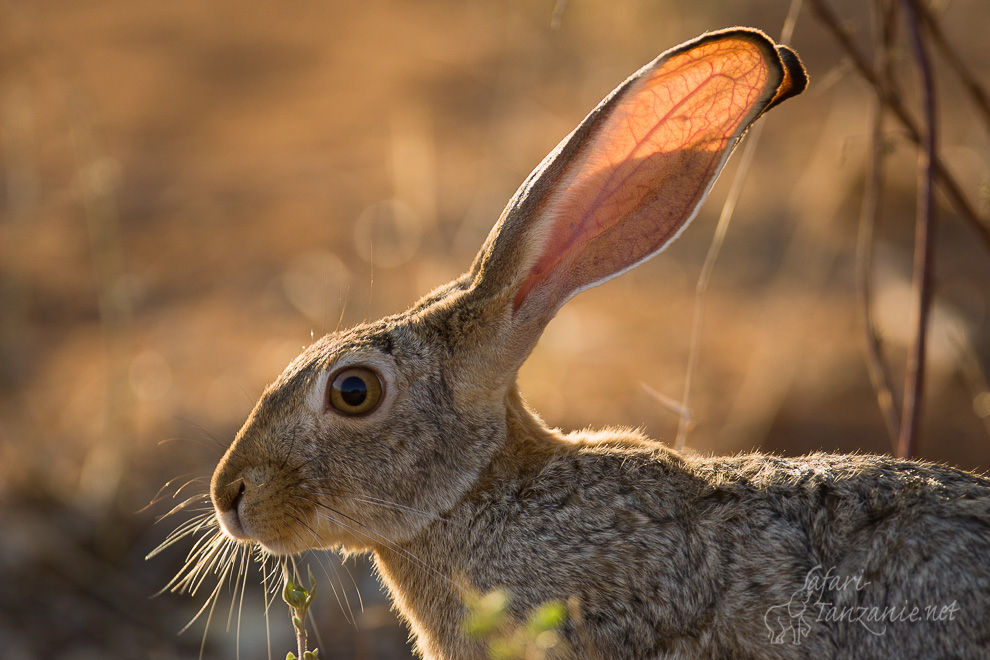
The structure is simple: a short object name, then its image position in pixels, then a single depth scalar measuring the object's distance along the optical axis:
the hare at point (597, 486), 4.92
